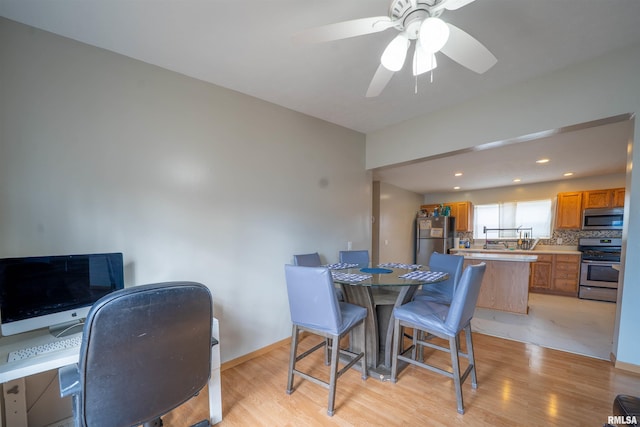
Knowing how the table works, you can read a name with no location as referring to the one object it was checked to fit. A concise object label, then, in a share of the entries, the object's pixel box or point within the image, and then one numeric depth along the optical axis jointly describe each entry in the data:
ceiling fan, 1.14
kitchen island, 3.49
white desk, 1.09
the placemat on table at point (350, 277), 1.94
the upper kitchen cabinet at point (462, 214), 6.18
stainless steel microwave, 4.41
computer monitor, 1.26
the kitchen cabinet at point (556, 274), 4.68
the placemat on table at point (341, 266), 2.52
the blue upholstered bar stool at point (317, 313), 1.66
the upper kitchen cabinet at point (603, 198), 4.46
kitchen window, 5.39
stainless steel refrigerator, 6.03
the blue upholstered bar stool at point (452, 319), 1.65
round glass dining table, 1.93
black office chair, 0.88
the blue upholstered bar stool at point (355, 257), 3.01
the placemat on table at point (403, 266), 2.55
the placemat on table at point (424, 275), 1.96
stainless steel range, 4.27
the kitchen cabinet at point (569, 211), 4.86
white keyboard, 1.17
